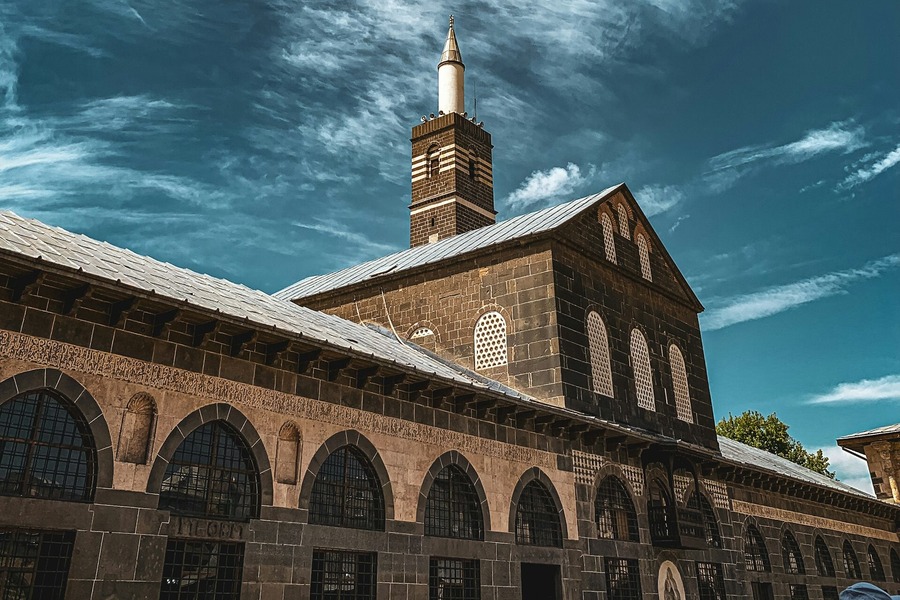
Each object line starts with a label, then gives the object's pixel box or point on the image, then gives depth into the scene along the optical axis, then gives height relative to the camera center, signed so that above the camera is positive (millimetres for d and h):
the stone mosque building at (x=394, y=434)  10234 +3209
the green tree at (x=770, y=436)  48938 +10745
